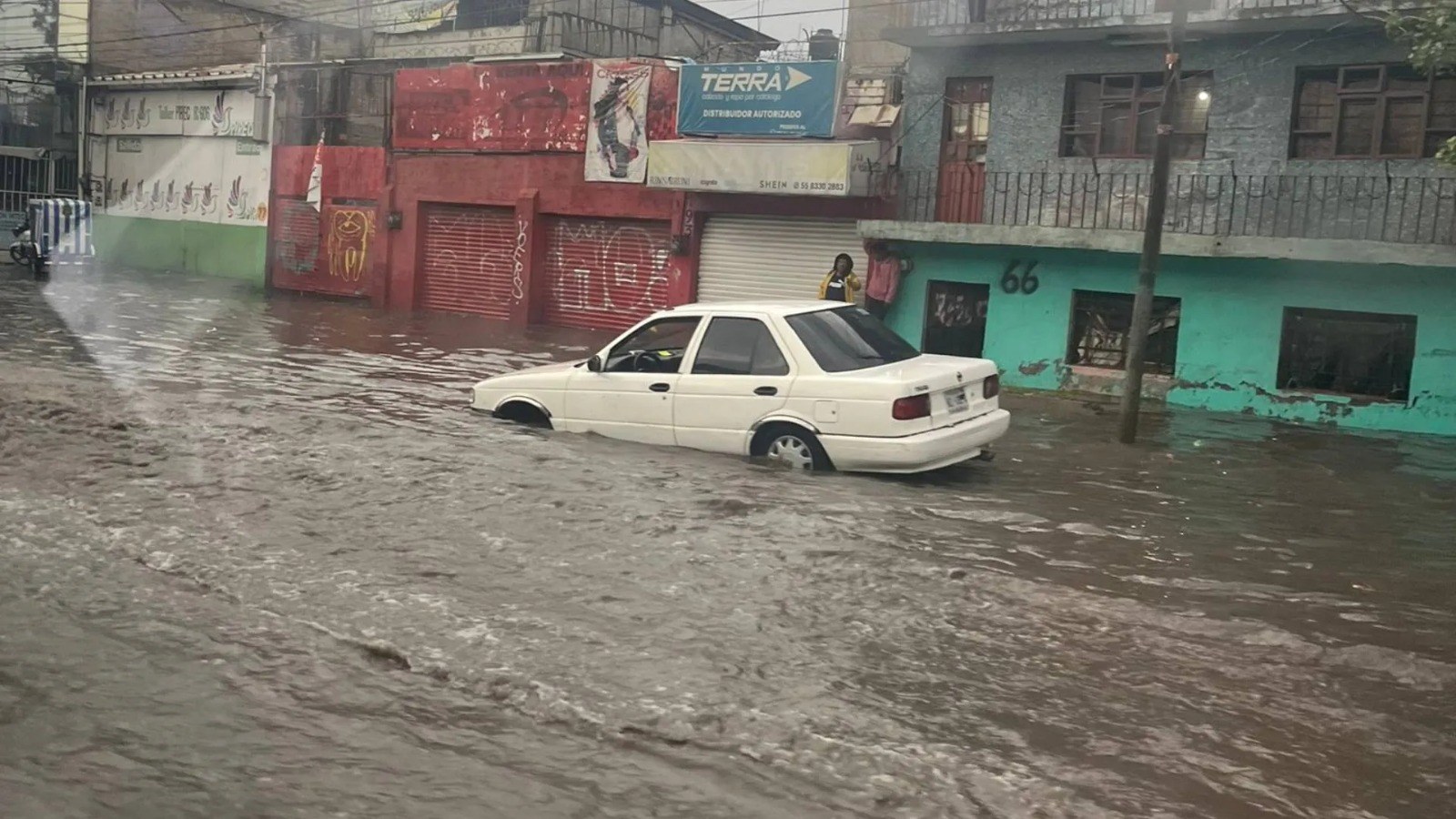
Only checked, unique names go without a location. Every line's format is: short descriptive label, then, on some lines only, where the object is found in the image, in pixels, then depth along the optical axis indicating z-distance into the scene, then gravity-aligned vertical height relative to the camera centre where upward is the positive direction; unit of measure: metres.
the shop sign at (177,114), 32.38 +3.37
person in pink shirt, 19.98 +0.40
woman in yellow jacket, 19.22 +0.26
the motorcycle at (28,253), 30.58 -0.29
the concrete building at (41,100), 37.06 +3.83
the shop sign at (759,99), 20.47 +3.00
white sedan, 9.48 -0.68
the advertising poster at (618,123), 23.66 +2.79
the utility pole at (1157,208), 12.46 +1.06
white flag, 30.03 +1.72
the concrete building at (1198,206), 16.16 +1.55
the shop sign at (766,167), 19.92 +1.92
